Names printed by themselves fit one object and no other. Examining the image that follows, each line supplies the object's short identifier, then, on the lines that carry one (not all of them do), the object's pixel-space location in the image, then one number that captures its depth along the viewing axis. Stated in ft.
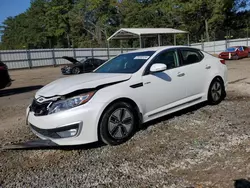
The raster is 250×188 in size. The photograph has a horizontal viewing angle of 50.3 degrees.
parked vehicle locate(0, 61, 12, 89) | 30.78
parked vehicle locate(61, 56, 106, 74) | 62.69
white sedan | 12.43
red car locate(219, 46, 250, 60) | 79.41
